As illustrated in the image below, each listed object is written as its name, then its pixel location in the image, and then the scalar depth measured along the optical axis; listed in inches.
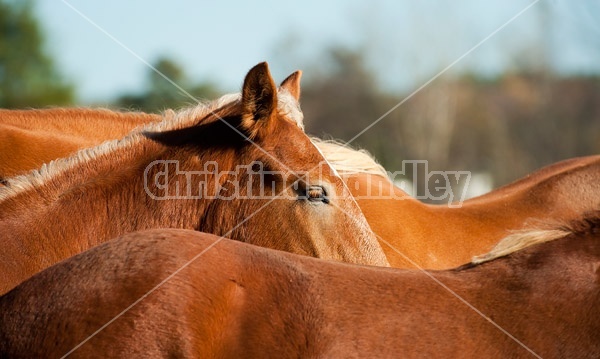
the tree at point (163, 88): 1977.1
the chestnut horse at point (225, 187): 331.3
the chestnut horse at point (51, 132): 429.7
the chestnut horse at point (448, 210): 444.1
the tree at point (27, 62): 2267.5
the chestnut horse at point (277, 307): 220.7
